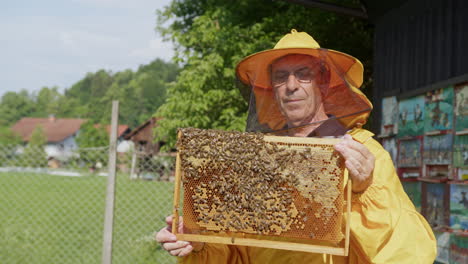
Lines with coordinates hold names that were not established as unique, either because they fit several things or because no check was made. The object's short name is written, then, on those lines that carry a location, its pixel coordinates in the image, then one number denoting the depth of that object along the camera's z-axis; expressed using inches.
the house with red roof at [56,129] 3826.5
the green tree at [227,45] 430.9
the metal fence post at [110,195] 219.8
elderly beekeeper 76.7
